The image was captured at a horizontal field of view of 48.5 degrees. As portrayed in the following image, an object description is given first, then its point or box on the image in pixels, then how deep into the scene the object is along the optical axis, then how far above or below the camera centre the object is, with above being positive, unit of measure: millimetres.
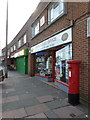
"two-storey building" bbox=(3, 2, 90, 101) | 3996 +1242
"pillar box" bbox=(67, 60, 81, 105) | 3723 -775
